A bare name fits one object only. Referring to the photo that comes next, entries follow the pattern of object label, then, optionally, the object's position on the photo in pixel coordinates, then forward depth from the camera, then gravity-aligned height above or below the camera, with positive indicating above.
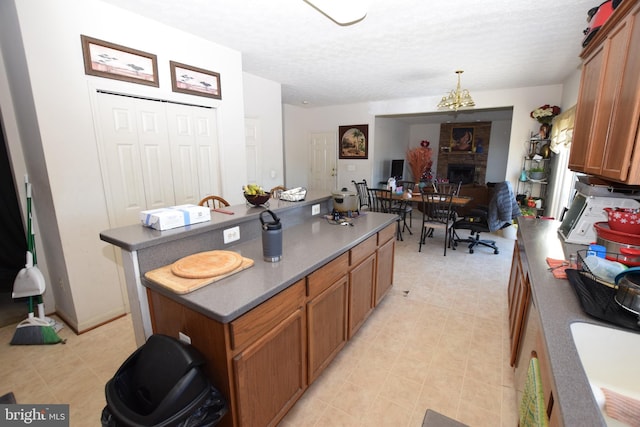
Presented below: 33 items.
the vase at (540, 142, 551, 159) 4.41 +0.05
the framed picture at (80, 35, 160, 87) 2.17 +0.76
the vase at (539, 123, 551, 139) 4.41 +0.35
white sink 1.00 -0.72
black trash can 0.98 -0.86
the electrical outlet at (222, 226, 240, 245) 1.78 -0.49
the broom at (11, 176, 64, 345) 2.19 -1.32
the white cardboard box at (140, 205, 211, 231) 1.49 -0.33
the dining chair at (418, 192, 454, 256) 4.11 -0.90
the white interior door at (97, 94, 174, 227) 2.35 +0.00
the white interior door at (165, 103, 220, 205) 2.83 +0.04
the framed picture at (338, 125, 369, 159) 6.37 +0.31
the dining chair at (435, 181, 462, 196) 4.44 -0.53
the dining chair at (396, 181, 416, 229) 5.04 -0.95
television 7.68 -0.37
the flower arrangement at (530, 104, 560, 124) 4.29 +0.62
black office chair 3.81 -0.82
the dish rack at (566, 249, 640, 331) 1.05 -0.59
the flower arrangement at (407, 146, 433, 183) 6.79 -0.15
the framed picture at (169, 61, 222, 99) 2.74 +0.75
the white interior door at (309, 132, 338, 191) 6.78 -0.13
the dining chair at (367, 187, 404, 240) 4.84 -0.78
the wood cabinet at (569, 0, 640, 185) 1.14 +0.25
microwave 1.79 -0.40
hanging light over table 3.77 +0.72
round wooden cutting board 1.32 -0.53
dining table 4.27 -0.67
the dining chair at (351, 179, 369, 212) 5.41 -0.70
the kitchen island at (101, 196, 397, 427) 1.17 -0.72
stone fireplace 8.62 -0.07
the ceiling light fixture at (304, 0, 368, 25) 1.58 +0.83
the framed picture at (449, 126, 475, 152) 8.73 +0.47
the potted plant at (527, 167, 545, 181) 4.55 -0.30
